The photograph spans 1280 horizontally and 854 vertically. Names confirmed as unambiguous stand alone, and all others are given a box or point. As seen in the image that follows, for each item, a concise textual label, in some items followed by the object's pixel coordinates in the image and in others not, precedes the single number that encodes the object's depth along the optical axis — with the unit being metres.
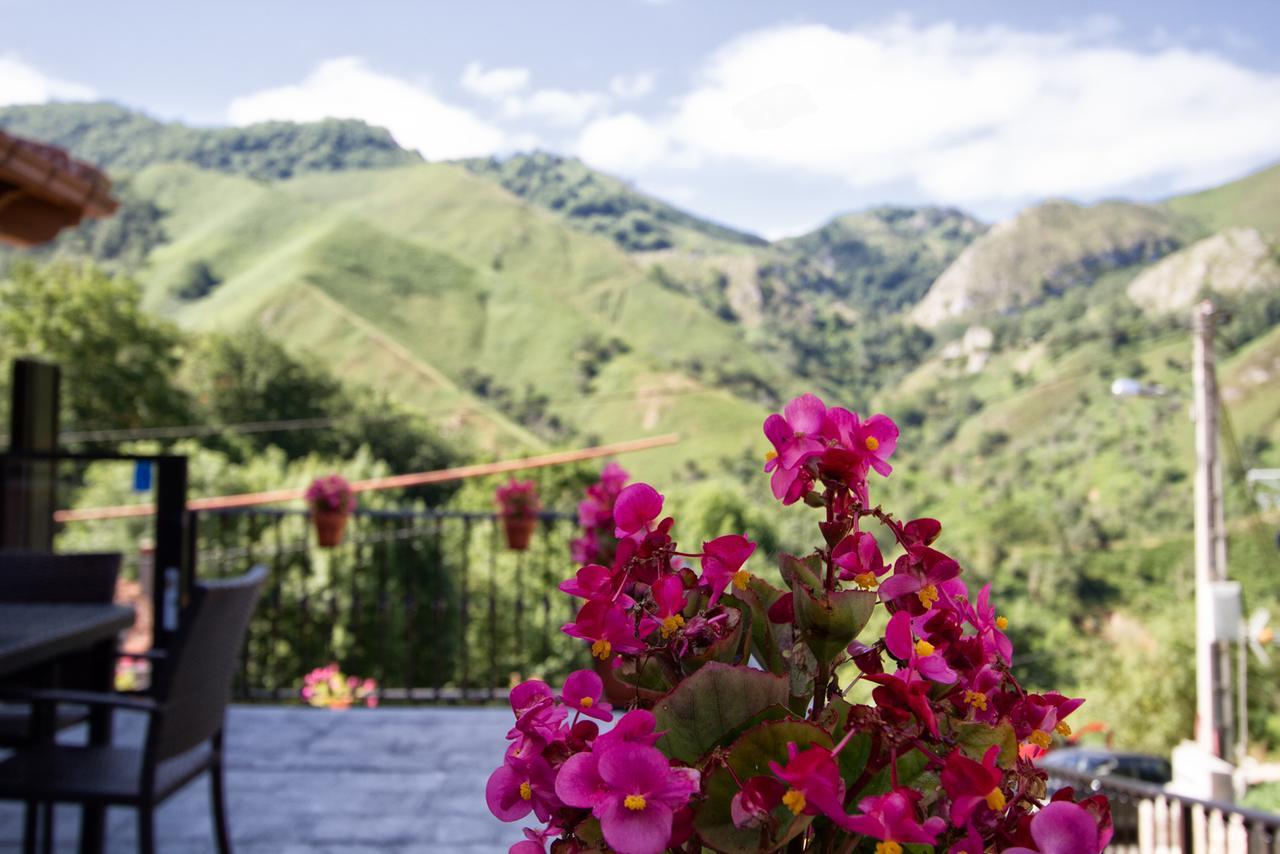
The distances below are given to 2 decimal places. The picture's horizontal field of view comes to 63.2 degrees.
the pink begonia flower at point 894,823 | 0.40
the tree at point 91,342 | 29.66
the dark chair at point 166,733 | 1.84
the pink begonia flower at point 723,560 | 0.53
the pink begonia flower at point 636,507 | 0.54
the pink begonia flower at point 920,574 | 0.50
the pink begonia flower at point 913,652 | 0.49
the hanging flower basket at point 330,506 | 4.95
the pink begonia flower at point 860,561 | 0.50
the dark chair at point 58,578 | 2.49
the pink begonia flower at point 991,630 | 0.55
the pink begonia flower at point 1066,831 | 0.43
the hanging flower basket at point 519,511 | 5.07
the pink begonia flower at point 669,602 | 0.52
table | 1.88
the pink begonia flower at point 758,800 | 0.42
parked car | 17.89
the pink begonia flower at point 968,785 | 0.42
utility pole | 9.89
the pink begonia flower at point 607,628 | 0.51
